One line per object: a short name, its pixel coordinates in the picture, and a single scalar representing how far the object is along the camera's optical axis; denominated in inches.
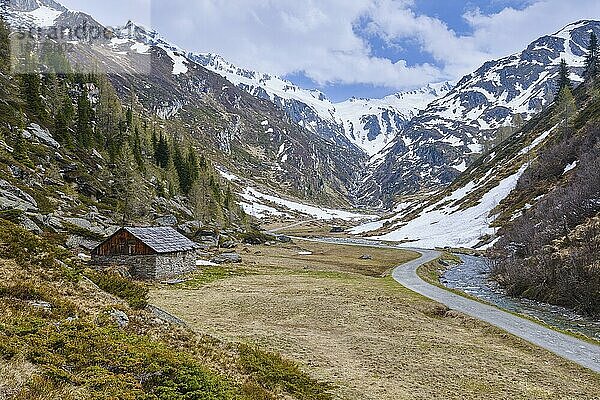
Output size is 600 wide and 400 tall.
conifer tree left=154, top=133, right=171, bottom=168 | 4940.9
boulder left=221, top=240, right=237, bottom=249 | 3550.2
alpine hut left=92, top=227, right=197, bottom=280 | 1856.5
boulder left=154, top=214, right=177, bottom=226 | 3352.1
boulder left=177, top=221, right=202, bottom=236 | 3390.3
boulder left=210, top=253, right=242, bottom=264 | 2632.9
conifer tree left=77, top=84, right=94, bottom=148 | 3676.2
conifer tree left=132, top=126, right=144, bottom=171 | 4272.6
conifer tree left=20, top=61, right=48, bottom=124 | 3506.4
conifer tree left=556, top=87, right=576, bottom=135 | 4709.6
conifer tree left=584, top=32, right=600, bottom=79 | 6259.8
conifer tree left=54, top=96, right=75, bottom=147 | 3398.1
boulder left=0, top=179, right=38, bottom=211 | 1883.6
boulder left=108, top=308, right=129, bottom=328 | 739.4
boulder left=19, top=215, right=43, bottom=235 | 1724.9
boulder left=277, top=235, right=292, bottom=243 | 4958.2
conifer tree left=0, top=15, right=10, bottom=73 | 4102.9
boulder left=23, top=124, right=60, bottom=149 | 3095.5
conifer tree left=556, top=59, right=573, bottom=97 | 5989.2
